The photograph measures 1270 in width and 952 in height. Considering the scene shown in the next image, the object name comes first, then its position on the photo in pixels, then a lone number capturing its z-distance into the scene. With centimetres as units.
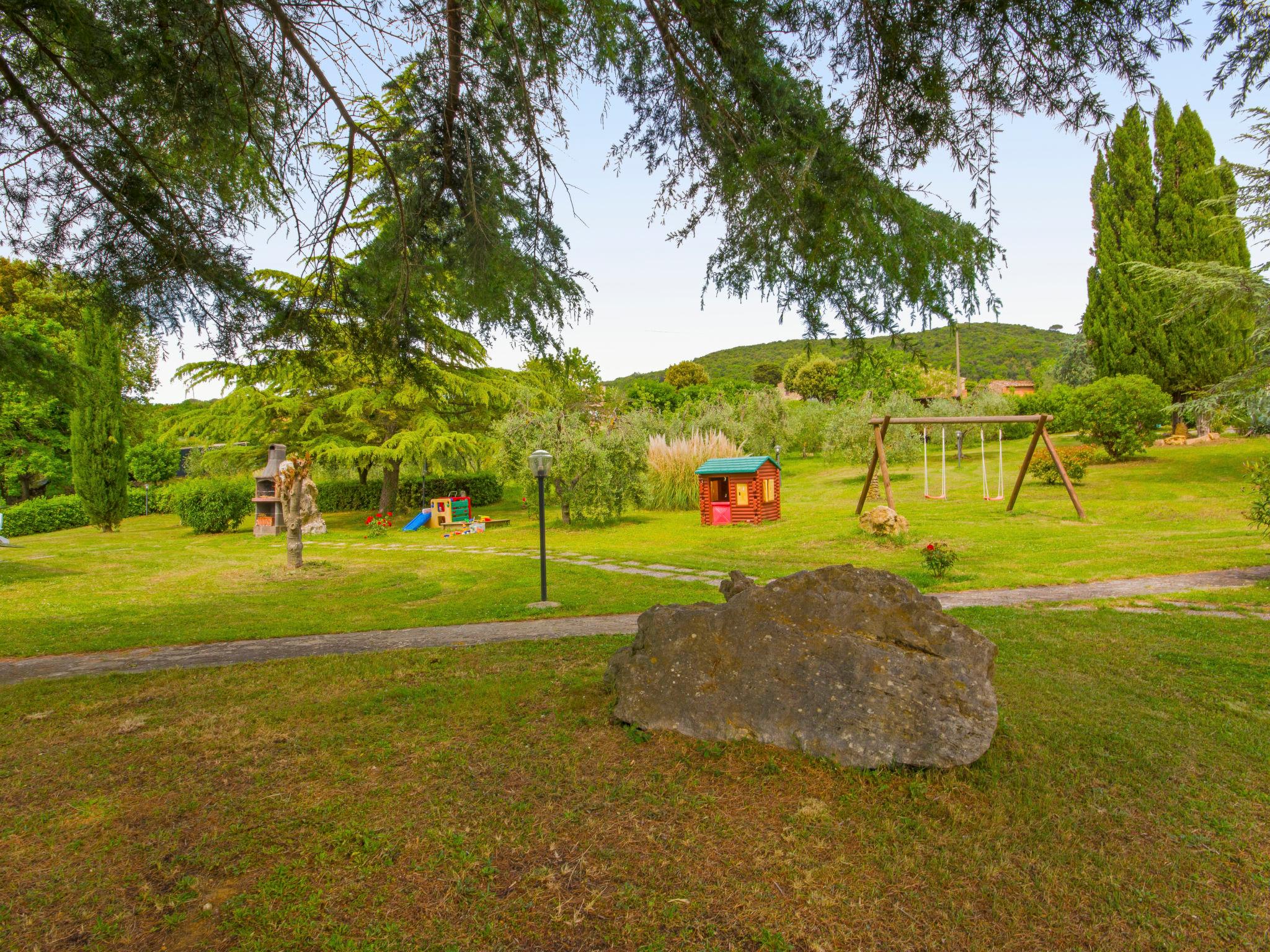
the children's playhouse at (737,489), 1739
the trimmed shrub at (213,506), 1980
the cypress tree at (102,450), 1855
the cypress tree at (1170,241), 2200
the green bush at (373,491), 2556
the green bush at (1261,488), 904
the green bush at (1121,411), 2078
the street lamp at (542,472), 815
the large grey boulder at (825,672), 325
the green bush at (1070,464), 1942
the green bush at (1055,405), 2245
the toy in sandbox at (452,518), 1830
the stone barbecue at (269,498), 1862
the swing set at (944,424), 1369
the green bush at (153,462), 2809
